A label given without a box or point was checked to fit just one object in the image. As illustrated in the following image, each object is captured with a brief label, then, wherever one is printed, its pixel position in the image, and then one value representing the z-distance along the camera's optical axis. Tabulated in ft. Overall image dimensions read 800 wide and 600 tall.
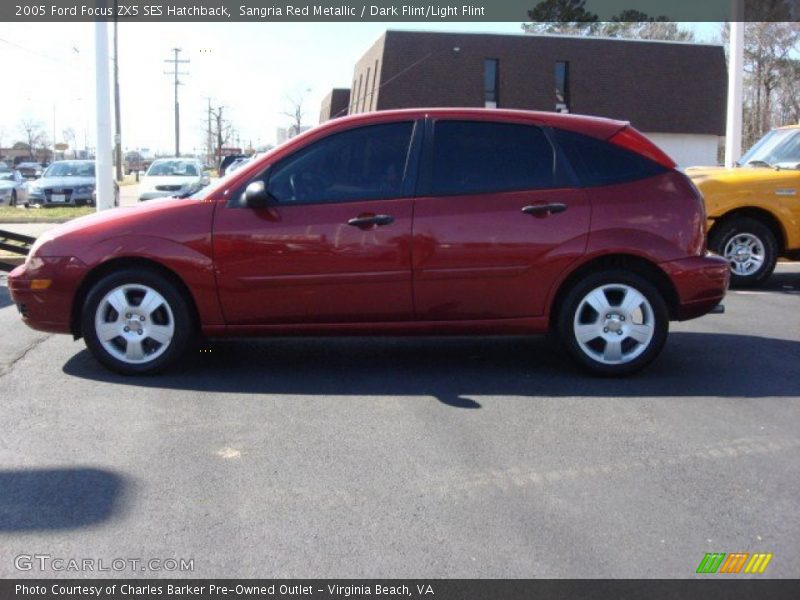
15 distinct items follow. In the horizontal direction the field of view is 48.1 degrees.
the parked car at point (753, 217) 33.01
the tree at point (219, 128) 241.41
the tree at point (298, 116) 217.97
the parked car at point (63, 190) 84.17
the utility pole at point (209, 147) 261.03
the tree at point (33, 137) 384.06
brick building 138.41
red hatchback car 19.42
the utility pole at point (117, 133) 122.42
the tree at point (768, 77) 152.15
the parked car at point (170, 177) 77.15
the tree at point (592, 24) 192.44
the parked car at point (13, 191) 87.86
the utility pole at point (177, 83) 207.82
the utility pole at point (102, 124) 46.37
